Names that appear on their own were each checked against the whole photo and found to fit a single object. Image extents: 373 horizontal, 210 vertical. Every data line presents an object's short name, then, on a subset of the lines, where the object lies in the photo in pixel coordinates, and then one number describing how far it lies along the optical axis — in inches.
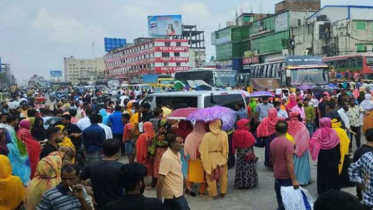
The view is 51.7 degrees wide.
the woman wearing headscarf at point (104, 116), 463.9
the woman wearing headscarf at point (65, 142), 260.7
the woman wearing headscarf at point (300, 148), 306.2
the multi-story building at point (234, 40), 3014.3
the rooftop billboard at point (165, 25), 3545.8
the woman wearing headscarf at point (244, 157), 315.6
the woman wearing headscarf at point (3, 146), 248.8
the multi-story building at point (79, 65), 6948.8
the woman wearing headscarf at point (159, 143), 308.8
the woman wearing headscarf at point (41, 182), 167.3
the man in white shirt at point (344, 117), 377.2
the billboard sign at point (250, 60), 2513.5
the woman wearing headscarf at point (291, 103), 521.9
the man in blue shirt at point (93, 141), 294.8
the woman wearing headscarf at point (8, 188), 177.8
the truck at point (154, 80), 1829.5
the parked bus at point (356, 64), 1221.7
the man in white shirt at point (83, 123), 363.9
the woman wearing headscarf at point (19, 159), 251.0
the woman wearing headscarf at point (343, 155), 283.9
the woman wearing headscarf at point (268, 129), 378.6
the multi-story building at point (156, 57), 3464.6
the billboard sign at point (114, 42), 4478.3
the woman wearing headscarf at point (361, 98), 541.3
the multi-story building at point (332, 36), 1897.1
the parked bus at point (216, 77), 1210.3
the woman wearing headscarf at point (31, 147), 264.1
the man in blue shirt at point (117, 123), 445.3
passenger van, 400.2
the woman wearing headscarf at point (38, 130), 346.3
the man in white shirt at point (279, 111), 425.8
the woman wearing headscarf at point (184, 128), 339.6
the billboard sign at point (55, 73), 5703.7
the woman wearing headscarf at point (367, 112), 420.2
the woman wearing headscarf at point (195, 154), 292.5
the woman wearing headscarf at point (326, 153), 268.7
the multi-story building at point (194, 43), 4254.4
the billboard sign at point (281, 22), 2416.3
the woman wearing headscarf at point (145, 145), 319.3
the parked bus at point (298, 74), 920.3
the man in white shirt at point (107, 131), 321.7
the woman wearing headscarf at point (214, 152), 286.0
